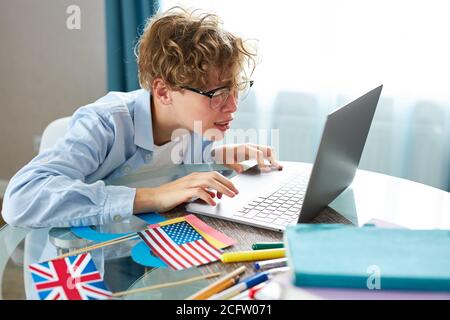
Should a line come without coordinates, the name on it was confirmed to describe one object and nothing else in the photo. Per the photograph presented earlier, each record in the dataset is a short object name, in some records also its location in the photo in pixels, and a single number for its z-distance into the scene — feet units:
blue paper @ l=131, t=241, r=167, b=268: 3.07
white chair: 5.26
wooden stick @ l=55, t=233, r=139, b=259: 3.23
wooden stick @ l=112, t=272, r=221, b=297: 2.79
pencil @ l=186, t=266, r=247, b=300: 2.66
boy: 3.74
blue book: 2.51
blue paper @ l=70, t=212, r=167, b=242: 3.48
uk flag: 2.73
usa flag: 3.10
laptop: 3.39
